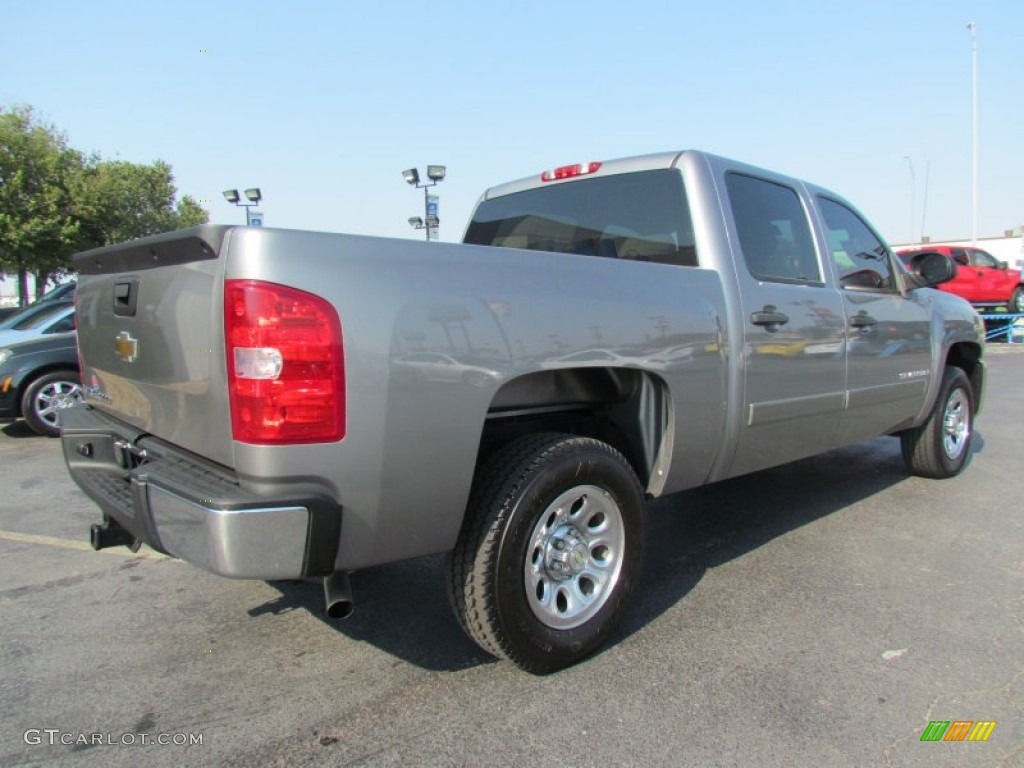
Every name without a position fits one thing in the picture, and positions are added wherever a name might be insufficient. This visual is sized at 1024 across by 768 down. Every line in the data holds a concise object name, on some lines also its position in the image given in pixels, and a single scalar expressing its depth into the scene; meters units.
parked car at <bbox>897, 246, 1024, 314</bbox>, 19.47
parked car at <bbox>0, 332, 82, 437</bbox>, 7.40
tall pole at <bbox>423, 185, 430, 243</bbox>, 14.48
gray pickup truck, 2.00
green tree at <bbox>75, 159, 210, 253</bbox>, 25.22
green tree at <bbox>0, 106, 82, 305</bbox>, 23.42
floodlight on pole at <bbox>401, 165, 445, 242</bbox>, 14.24
